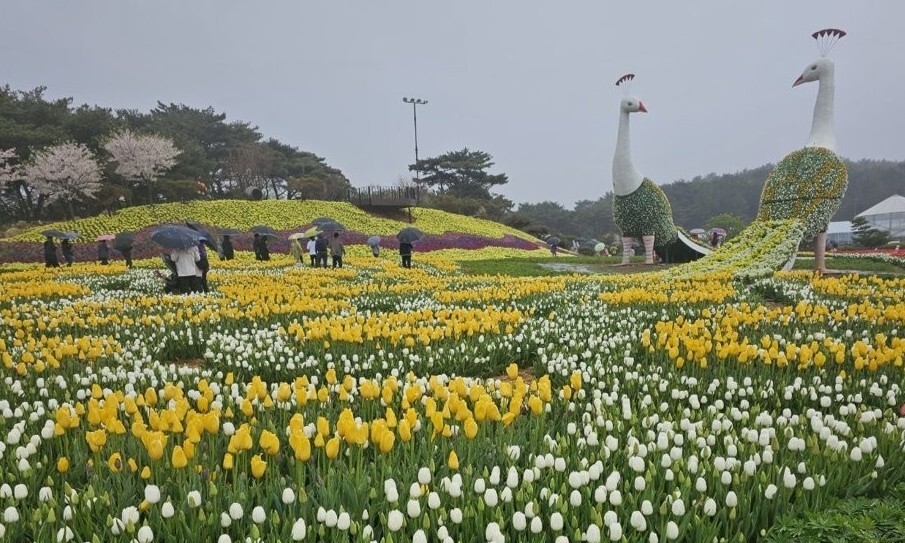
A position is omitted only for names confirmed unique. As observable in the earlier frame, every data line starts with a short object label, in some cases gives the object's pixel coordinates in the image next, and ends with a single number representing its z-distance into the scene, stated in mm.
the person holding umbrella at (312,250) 22438
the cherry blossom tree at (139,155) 48281
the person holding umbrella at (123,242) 20984
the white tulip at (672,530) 2033
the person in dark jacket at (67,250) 24216
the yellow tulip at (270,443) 2697
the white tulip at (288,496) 2272
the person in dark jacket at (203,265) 12125
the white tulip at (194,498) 2240
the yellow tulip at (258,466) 2453
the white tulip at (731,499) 2250
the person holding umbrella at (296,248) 26172
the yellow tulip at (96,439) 2727
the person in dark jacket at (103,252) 24166
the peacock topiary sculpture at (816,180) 16641
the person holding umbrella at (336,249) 21047
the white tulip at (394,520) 2047
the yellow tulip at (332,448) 2619
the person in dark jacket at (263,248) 25527
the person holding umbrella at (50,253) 21672
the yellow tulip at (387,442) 2701
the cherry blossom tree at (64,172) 42906
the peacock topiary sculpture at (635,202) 24359
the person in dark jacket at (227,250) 26328
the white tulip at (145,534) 2039
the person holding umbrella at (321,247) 21781
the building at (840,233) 63656
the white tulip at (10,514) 2156
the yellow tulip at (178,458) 2477
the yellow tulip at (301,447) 2547
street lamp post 56347
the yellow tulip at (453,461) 2529
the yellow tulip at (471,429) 2854
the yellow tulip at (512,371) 4027
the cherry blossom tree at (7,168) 40062
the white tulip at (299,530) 1976
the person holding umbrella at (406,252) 21141
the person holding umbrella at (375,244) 28167
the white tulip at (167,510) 2158
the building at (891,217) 51156
